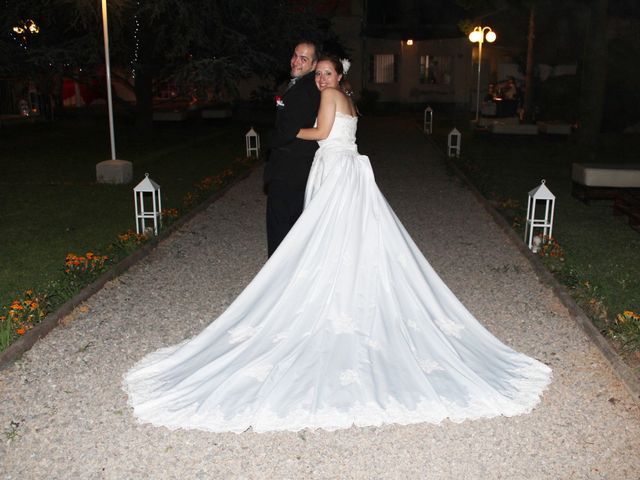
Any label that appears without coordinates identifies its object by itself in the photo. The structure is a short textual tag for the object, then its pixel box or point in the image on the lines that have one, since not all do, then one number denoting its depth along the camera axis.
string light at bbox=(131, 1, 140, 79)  23.55
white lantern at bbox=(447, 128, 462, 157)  18.84
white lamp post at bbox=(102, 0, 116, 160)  13.65
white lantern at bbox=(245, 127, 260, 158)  18.82
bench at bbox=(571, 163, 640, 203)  12.08
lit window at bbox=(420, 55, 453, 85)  43.22
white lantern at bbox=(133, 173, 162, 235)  8.94
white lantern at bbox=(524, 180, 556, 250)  8.59
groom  5.82
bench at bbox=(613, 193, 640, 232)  10.49
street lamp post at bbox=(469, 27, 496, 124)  26.14
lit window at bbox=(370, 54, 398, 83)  43.28
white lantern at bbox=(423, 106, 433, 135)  26.54
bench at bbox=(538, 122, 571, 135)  24.88
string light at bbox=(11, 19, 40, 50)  22.53
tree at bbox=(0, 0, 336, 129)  21.47
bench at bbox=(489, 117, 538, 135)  24.52
